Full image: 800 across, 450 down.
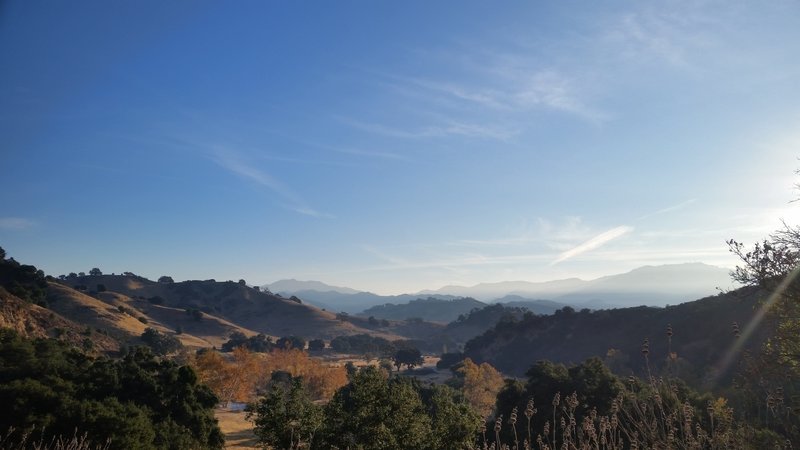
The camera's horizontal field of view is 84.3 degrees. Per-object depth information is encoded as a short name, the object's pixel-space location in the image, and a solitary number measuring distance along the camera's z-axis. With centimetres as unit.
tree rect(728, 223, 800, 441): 918
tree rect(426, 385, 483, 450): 1986
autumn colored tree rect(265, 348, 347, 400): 6575
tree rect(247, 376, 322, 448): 1942
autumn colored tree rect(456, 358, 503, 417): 5878
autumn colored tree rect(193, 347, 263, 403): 5319
